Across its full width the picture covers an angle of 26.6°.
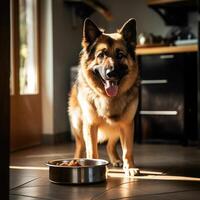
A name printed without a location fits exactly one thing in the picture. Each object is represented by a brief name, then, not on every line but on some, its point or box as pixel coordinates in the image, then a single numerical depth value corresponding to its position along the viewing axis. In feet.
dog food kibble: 7.30
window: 12.46
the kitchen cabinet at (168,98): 12.61
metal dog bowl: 6.91
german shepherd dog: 7.93
